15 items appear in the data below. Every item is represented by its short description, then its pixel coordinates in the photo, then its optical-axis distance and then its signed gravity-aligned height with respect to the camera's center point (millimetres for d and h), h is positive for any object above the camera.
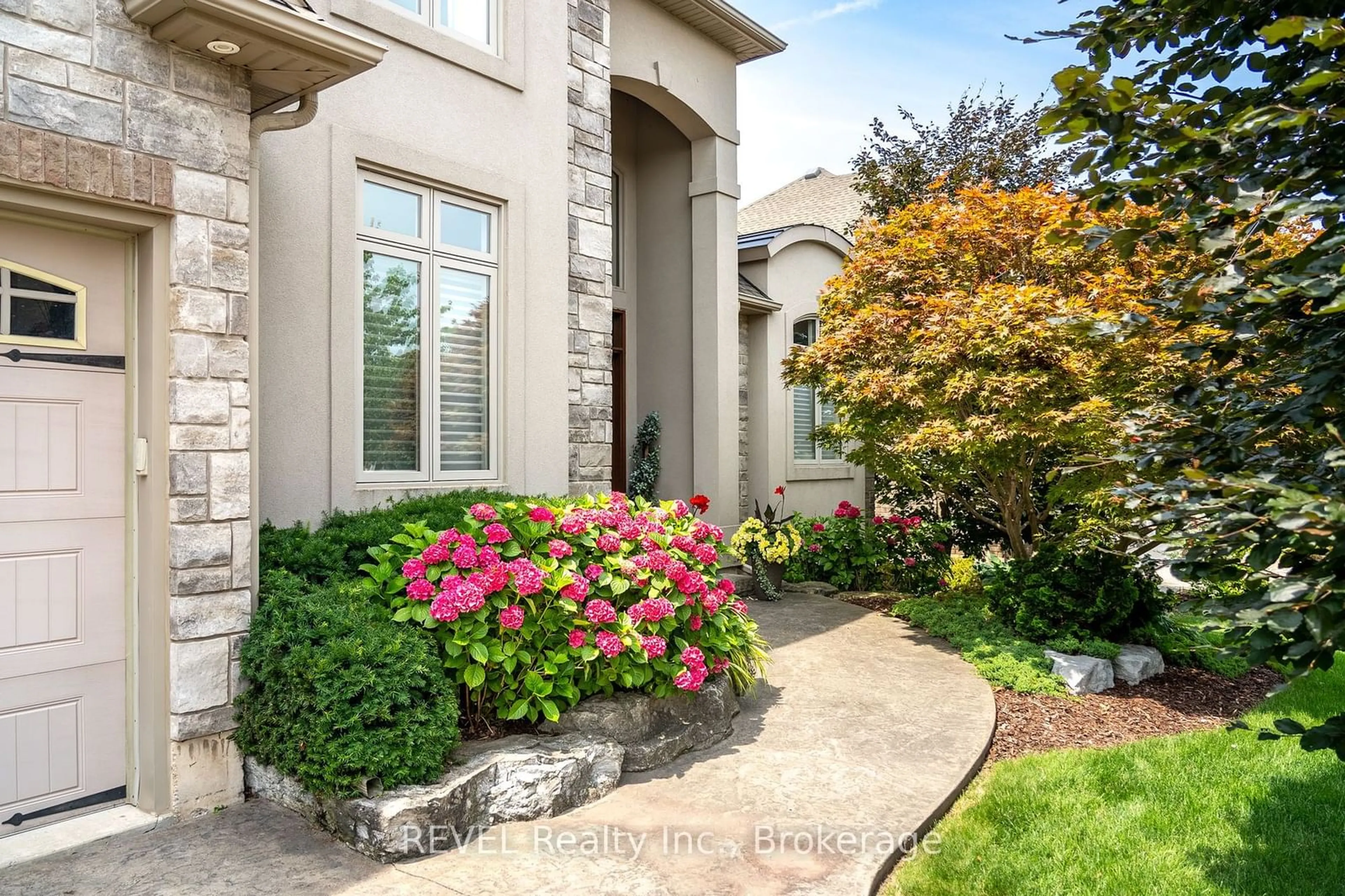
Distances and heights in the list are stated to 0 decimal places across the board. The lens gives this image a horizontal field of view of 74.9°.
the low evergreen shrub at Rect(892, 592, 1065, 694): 6180 -1469
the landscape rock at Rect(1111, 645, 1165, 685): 6496 -1578
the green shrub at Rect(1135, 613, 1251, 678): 6824 -1582
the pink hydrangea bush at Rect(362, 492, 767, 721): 4191 -730
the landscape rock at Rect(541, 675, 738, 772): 4367 -1383
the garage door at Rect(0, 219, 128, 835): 3615 -278
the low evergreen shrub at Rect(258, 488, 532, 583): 4512 -419
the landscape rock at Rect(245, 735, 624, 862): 3424 -1430
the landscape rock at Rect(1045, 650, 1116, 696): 6164 -1556
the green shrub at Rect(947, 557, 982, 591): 8695 -1227
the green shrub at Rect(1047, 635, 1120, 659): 6500 -1448
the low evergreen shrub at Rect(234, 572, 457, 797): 3506 -1008
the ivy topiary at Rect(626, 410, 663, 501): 9852 -47
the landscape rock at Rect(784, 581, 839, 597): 9195 -1404
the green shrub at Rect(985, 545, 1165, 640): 6801 -1129
